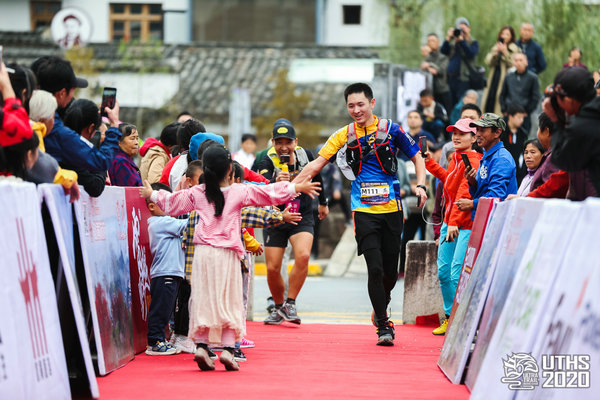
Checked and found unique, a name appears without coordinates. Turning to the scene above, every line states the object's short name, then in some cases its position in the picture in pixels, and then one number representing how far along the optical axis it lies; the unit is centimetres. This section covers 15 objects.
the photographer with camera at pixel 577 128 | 1124
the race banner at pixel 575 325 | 941
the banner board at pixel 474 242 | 1503
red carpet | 1262
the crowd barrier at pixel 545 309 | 948
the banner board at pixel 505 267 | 1144
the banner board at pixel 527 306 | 984
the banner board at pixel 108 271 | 1355
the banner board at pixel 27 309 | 1045
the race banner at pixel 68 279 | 1212
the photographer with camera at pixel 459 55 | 3466
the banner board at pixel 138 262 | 1639
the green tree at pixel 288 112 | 5712
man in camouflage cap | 1795
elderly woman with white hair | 1248
